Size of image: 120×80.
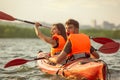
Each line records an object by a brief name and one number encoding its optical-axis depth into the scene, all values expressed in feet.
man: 16.27
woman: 18.94
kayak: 14.84
